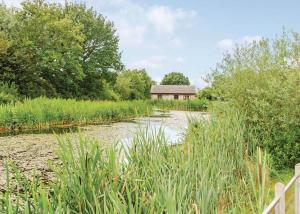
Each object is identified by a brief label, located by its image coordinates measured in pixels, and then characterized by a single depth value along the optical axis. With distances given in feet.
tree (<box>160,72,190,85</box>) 189.28
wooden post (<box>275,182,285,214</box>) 7.54
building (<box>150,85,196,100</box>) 154.98
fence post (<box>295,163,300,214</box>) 9.60
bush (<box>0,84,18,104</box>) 46.73
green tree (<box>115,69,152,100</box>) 109.22
